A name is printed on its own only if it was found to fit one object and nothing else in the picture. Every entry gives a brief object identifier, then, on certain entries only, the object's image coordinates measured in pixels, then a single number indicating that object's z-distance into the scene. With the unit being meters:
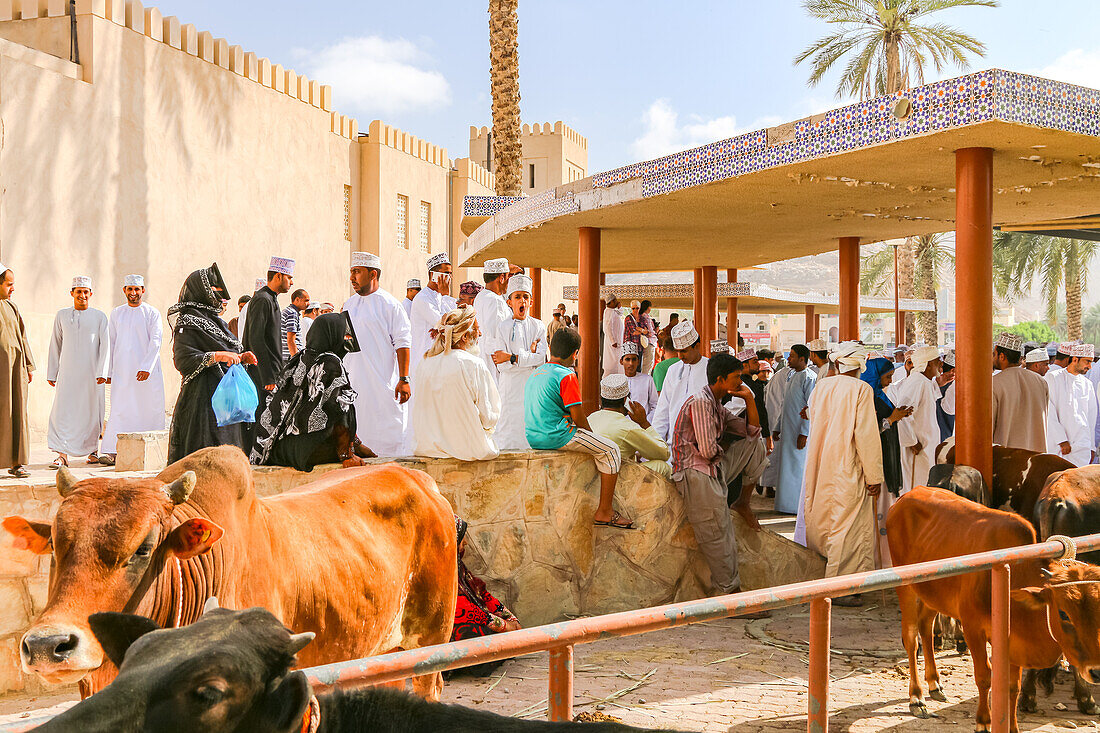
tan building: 13.38
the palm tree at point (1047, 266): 30.25
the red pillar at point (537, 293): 14.65
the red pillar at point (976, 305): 6.41
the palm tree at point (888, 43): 23.28
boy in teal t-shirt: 7.09
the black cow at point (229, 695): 1.27
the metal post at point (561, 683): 2.33
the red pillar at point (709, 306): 15.20
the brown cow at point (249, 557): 2.71
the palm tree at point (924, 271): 30.03
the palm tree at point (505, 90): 16.67
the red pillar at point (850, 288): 11.32
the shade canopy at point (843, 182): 5.91
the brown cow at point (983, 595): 4.14
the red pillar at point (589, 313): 9.55
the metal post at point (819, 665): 2.79
